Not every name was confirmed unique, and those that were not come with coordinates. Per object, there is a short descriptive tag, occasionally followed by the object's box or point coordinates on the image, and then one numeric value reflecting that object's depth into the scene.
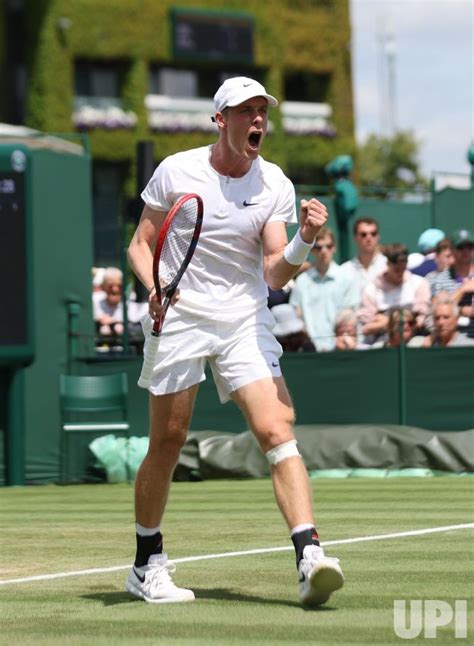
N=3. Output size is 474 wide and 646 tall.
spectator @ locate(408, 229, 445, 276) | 17.28
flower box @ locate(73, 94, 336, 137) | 51.34
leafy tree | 84.19
